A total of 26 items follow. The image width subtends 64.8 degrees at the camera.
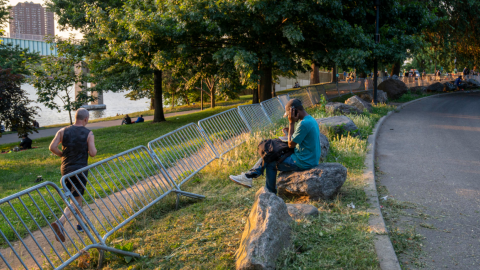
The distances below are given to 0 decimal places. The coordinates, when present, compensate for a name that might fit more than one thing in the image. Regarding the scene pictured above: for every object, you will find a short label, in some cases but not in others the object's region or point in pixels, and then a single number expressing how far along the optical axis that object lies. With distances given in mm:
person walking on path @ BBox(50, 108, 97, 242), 5508
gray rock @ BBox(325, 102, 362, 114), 13430
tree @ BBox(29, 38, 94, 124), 21766
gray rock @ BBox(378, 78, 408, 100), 23688
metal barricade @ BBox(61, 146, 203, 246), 4709
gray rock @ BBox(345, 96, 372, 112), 15177
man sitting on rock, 5520
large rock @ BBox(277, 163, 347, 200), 5430
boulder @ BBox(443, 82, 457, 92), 29806
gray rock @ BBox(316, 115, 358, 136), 9578
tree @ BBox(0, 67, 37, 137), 18409
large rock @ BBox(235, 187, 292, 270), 3559
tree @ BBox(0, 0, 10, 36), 29859
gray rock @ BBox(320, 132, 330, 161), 7320
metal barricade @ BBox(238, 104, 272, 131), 10944
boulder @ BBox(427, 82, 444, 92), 29266
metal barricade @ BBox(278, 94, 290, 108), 14747
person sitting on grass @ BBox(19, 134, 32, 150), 18328
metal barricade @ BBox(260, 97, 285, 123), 12600
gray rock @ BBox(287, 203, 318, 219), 4820
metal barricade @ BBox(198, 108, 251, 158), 8969
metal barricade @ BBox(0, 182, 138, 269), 4074
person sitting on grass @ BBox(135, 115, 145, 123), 27138
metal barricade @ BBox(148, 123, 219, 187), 7062
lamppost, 16359
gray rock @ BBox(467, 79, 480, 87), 32344
